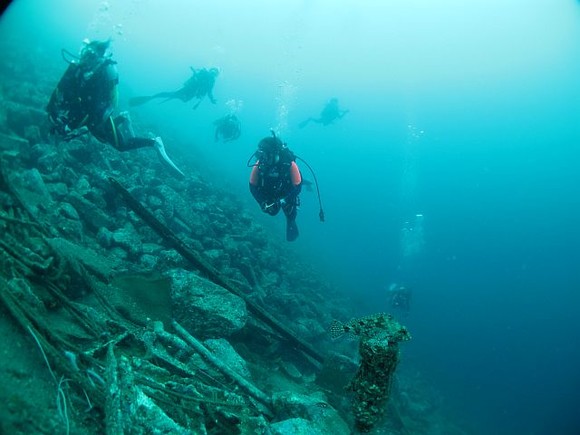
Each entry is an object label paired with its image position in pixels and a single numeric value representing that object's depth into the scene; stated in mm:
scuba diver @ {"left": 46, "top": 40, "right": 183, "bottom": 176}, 6516
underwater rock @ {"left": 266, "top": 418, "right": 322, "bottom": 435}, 3449
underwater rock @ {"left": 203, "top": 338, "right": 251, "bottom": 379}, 4574
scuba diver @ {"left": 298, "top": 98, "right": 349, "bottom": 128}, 22531
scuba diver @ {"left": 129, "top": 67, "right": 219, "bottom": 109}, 15281
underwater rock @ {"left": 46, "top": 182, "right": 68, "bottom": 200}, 6453
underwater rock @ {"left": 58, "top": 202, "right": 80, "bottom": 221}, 6047
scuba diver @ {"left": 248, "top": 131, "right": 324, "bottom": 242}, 7676
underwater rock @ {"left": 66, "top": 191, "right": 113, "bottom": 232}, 6512
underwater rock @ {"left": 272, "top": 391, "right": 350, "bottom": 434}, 4004
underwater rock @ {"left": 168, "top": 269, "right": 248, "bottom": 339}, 5188
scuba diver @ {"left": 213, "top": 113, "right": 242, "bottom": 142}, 14961
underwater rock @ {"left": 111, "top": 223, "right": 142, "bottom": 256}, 6320
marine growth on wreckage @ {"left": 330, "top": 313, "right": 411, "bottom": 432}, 3084
